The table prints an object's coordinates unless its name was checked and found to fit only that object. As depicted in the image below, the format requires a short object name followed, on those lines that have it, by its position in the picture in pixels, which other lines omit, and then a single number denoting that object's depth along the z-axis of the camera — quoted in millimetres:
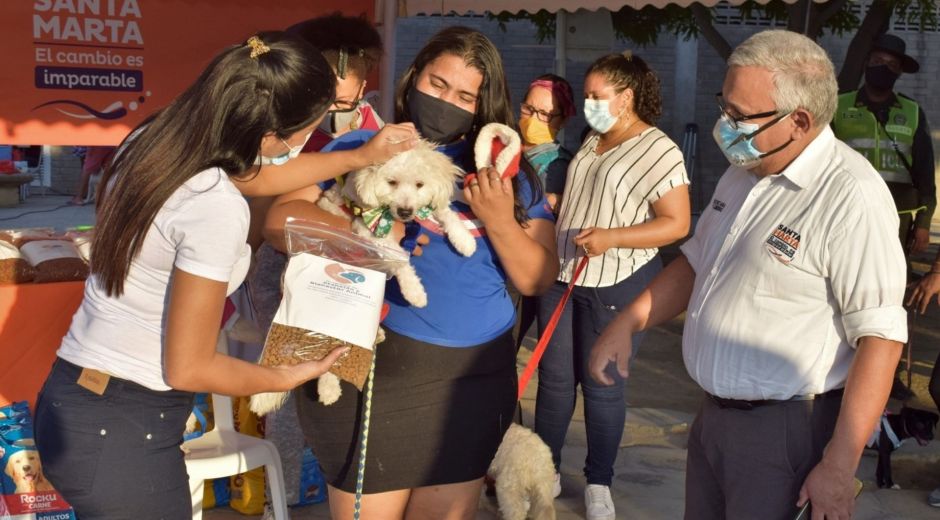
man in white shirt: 2258
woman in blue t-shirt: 2730
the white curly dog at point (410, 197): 2691
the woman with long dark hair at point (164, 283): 2076
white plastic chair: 3779
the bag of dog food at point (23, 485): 3875
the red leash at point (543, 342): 3465
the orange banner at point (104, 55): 5770
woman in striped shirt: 4391
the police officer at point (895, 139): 6277
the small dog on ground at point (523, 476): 4160
